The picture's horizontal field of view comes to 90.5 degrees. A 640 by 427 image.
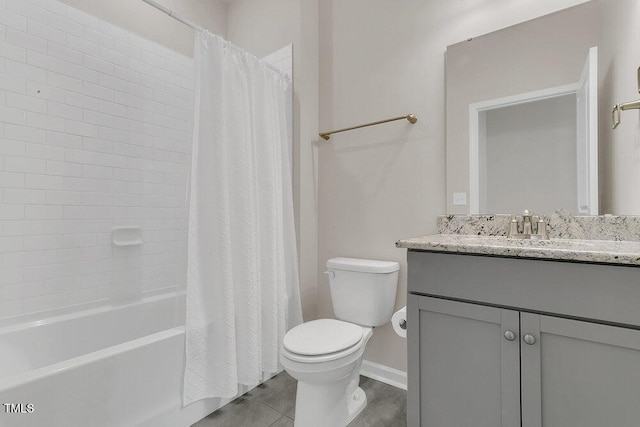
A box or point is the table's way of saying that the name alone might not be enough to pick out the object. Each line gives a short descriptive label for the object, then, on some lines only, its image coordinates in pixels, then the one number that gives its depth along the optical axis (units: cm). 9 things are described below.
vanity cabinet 89
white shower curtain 158
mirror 130
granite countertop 88
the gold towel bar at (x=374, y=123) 184
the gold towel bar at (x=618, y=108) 118
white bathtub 112
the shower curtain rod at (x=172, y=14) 148
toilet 138
